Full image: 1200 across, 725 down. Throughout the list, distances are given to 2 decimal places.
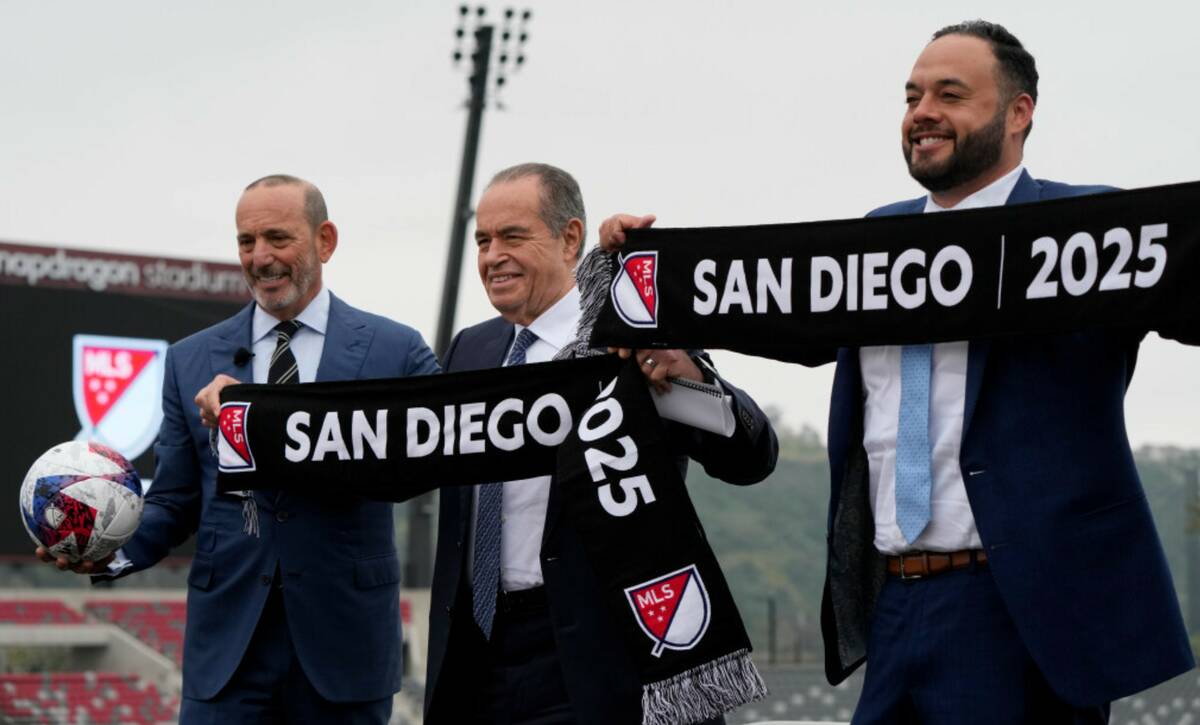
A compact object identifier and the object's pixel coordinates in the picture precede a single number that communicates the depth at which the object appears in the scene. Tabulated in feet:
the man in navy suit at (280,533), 14.80
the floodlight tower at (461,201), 62.59
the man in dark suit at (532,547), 13.10
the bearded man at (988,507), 10.84
